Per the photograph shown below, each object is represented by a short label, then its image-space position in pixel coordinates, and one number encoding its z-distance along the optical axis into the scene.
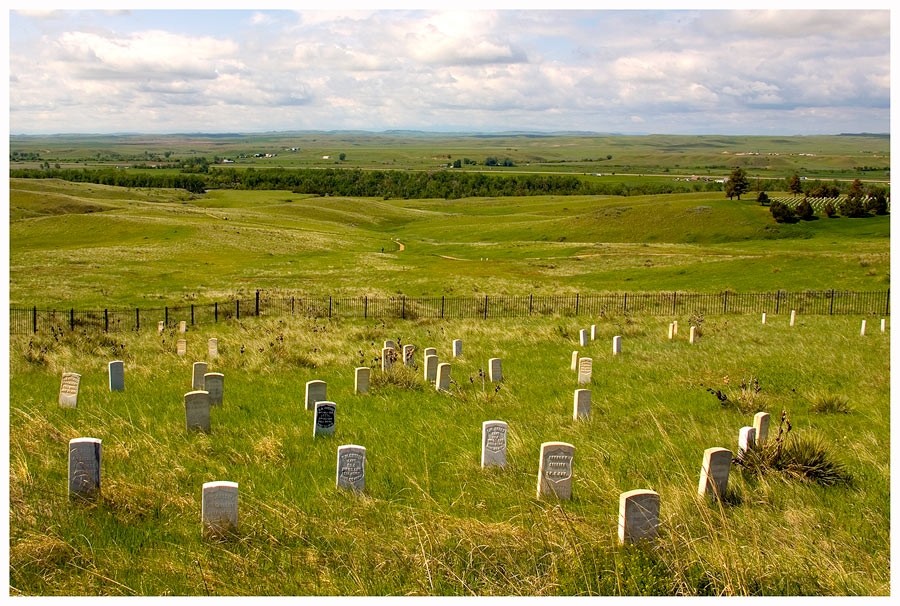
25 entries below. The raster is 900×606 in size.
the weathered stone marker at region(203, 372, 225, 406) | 13.73
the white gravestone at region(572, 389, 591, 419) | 13.18
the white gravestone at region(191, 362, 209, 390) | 15.52
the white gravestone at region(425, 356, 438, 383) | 16.86
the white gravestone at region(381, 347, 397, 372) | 17.19
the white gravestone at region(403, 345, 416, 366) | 18.17
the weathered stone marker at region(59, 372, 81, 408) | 13.62
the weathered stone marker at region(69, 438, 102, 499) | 8.49
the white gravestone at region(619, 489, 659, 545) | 7.21
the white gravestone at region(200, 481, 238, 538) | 7.61
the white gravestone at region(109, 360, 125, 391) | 15.16
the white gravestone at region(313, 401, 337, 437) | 11.73
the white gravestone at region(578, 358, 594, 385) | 16.61
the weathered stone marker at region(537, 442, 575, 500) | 8.76
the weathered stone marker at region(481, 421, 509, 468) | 10.16
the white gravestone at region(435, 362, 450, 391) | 15.53
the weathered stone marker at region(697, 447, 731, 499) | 8.49
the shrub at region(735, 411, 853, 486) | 9.56
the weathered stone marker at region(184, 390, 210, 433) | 11.75
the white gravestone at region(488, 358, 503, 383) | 16.64
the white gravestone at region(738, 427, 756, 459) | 10.11
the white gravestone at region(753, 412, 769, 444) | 10.75
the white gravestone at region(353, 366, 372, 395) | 15.34
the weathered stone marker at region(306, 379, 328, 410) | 13.65
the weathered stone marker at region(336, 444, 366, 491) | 9.01
